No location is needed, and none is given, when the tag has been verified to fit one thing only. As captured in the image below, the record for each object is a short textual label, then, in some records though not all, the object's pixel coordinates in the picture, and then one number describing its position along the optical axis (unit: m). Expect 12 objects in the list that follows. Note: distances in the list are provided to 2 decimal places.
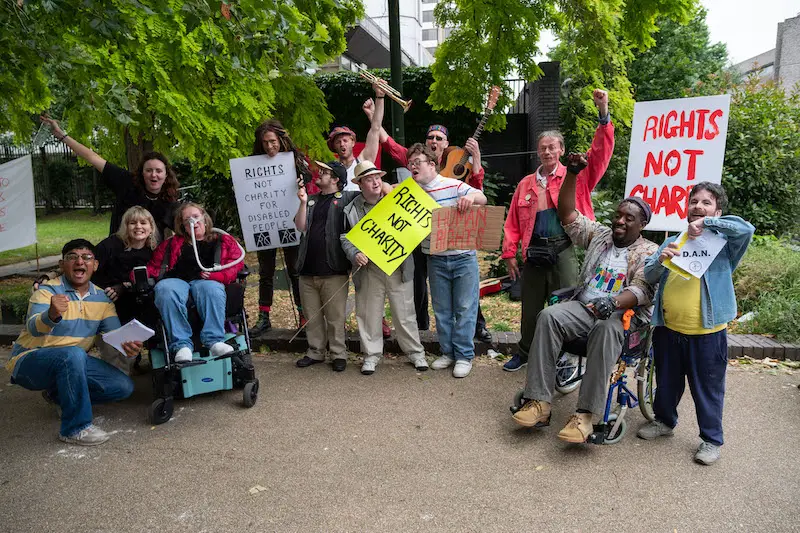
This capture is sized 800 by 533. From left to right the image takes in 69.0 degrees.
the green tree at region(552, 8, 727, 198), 10.96
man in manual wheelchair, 3.60
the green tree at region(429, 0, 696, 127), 7.65
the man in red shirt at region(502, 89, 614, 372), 4.57
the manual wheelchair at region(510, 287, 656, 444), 3.66
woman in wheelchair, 4.24
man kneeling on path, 3.88
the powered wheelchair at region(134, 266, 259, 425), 4.20
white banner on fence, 6.14
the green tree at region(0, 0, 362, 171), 3.51
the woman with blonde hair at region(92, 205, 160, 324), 4.61
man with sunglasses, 5.31
